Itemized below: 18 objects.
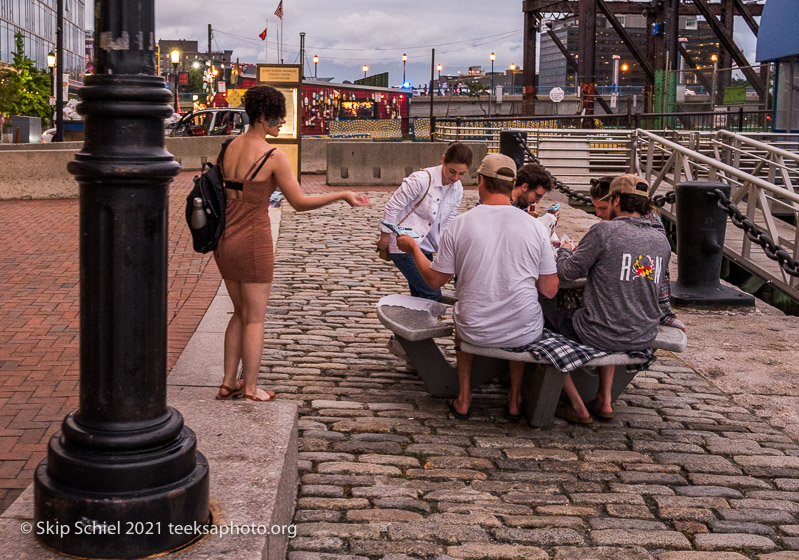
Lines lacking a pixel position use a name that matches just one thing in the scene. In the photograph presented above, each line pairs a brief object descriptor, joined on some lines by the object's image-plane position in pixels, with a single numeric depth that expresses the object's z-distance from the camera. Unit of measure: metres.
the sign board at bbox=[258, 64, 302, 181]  17.28
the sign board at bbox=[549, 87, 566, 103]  38.88
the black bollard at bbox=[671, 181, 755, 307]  9.42
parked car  29.73
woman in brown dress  5.04
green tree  43.66
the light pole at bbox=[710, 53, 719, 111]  28.88
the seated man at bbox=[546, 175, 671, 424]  5.52
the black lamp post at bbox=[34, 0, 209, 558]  3.01
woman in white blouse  6.62
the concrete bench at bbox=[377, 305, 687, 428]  5.45
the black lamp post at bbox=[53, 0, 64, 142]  28.55
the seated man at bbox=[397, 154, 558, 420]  5.40
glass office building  64.50
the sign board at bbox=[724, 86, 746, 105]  28.19
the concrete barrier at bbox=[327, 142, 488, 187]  21.16
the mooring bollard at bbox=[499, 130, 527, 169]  17.64
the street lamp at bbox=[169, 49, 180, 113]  48.58
